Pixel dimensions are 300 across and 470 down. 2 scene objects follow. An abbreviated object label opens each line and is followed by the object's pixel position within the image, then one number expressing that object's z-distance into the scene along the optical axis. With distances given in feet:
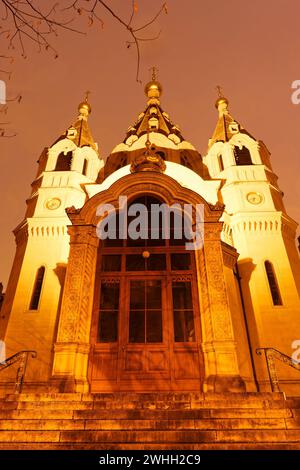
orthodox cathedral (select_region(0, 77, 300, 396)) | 29.68
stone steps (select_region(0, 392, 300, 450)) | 17.92
